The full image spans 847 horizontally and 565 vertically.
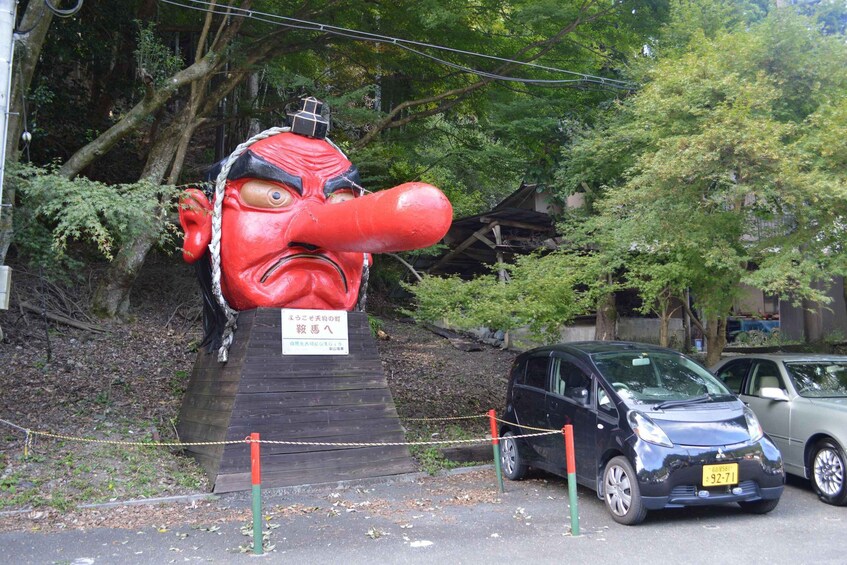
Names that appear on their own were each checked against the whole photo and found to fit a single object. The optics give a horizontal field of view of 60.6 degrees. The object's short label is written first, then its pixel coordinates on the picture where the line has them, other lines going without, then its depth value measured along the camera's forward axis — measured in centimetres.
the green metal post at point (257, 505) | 553
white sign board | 786
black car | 622
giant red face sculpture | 764
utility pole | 614
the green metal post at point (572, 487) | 597
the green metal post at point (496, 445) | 768
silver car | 719
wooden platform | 748
